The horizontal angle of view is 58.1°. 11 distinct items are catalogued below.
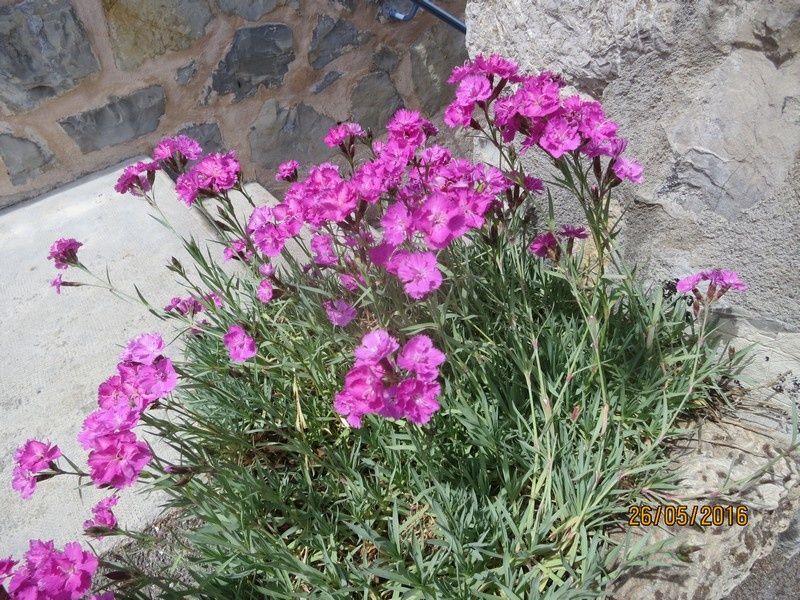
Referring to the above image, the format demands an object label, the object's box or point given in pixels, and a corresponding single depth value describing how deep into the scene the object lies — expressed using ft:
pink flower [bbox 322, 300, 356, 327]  2.01
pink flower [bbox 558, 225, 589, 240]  2.06
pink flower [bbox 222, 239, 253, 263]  2.20
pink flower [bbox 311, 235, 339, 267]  2.11
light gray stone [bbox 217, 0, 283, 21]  3.36
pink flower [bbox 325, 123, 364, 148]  2.08
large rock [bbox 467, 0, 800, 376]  1.90
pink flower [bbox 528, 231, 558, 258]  1.92
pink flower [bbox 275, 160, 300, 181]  2.14
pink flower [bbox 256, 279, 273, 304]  2.04
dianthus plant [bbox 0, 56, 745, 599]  1.54
